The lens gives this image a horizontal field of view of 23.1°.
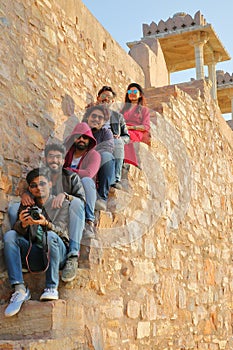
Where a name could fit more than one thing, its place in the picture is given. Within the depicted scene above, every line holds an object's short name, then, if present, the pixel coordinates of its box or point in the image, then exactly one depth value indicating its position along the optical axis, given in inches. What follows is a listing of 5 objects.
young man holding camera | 147.7
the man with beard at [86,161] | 170.1
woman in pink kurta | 229.6
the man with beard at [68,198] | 157.0
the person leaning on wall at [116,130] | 195.3
